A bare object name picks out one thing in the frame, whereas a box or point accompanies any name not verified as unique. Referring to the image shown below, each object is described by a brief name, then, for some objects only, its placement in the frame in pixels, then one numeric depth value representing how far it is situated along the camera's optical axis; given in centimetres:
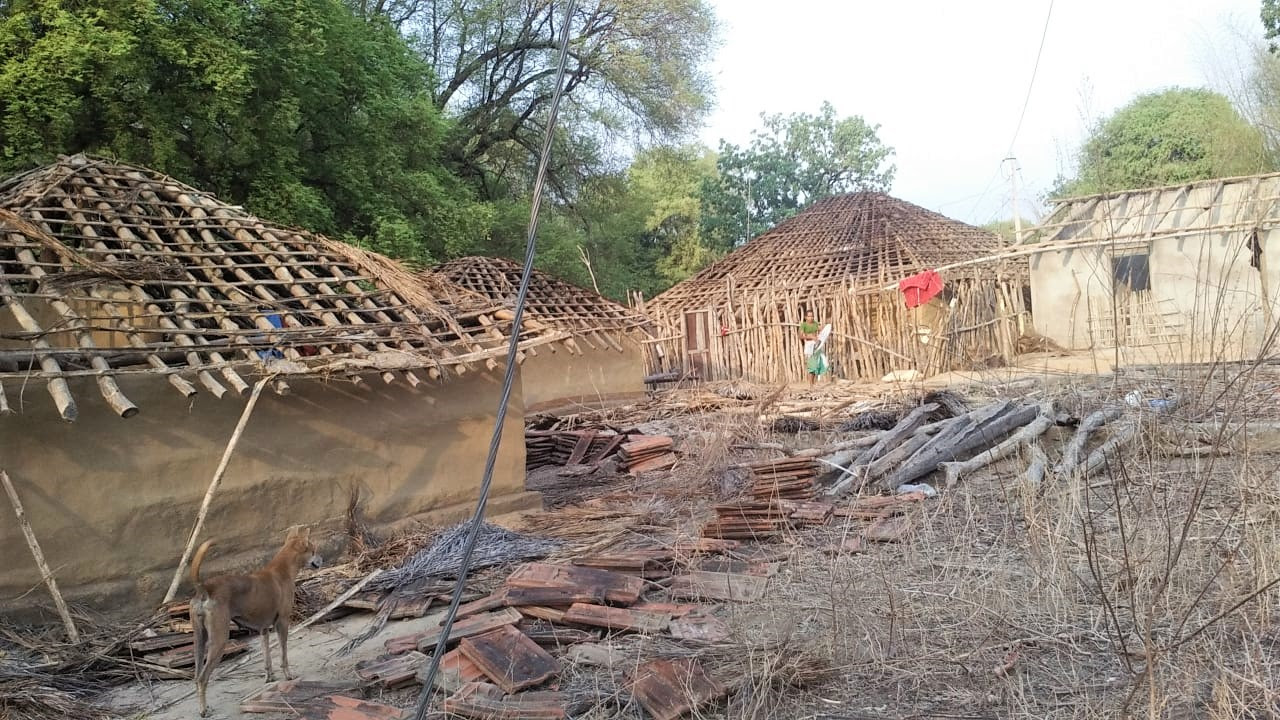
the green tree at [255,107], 1260
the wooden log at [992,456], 840
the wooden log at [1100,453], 782
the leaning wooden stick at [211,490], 620
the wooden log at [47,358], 557
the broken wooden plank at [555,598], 561
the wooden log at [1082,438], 760
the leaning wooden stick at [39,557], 559
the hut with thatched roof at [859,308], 1883
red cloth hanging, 1800
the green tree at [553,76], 2495
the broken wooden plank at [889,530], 654
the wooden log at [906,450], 873
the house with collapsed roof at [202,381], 609
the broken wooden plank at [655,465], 1112
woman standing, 1856
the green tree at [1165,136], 2761
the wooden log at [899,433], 931
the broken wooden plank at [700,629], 481
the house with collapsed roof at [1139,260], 1638
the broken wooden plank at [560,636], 508
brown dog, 465
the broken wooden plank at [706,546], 683
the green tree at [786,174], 3472
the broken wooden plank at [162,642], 561
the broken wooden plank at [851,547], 623
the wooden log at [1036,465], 708
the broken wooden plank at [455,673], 448
